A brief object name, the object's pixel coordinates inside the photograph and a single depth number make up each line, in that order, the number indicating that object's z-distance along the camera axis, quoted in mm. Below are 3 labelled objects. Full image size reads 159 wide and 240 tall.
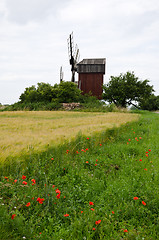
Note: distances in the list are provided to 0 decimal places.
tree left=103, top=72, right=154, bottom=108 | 32594
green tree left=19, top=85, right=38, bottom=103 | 32094
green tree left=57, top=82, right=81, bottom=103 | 28808
